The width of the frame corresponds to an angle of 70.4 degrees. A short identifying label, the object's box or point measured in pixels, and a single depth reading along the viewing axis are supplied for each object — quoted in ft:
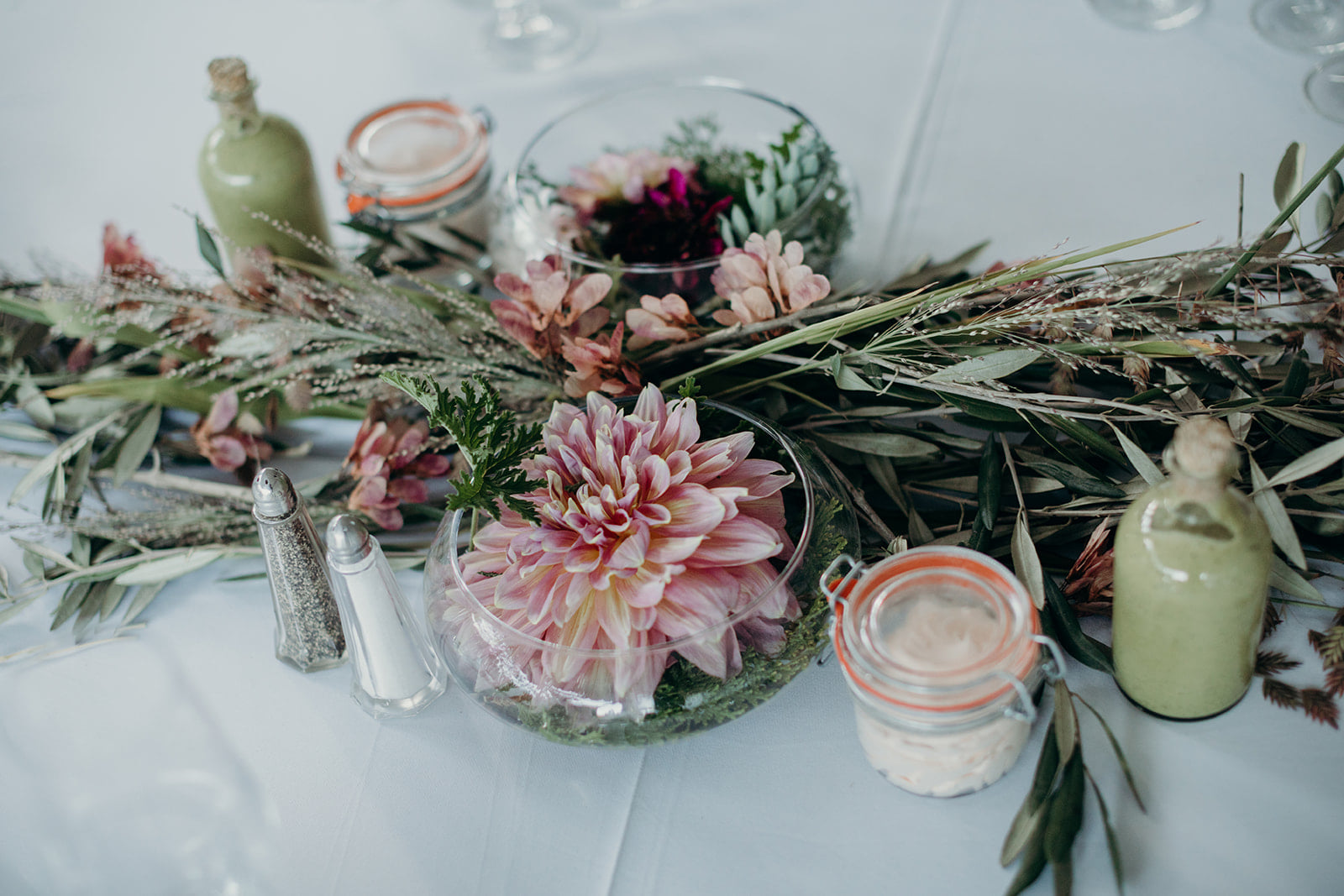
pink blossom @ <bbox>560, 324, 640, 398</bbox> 1.98
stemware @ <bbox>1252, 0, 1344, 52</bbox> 3.02
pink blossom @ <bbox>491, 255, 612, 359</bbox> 2.03
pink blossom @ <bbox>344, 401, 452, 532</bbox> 2.16
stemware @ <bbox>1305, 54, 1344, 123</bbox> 2.84
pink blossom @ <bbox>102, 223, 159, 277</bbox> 2.60
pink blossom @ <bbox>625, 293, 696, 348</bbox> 2.00
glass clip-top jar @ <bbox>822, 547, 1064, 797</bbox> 1.45
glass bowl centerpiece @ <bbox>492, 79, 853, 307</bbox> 2.38
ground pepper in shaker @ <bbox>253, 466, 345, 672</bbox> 1.80
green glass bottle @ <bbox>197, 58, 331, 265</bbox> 2.65
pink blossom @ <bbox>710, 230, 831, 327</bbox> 1.92
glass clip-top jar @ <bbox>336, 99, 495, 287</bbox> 2.77
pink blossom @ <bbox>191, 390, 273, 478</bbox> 2.41
